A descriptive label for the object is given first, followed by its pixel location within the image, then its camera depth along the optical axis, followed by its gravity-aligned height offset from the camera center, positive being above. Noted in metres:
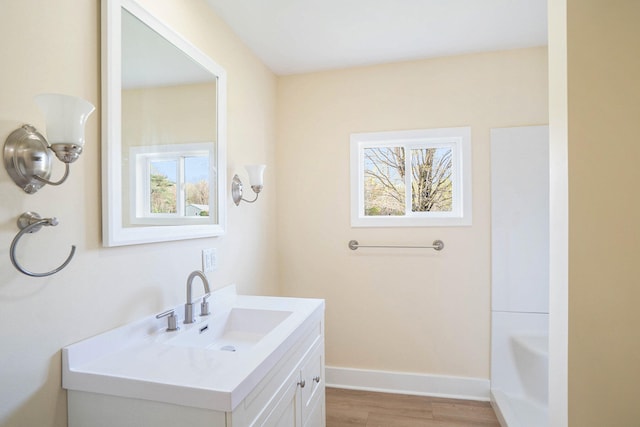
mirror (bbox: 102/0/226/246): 1.20 +0.35
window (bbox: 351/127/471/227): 2.47 +0.27
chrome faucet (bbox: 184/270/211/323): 1.50 -0.36
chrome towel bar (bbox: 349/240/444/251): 2.47 -0.25
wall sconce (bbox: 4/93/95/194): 0.88 +0.20
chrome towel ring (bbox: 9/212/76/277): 0.90 -0.03
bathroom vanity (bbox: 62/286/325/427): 0.94 -0.50
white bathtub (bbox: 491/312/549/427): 2.22 -1.04
